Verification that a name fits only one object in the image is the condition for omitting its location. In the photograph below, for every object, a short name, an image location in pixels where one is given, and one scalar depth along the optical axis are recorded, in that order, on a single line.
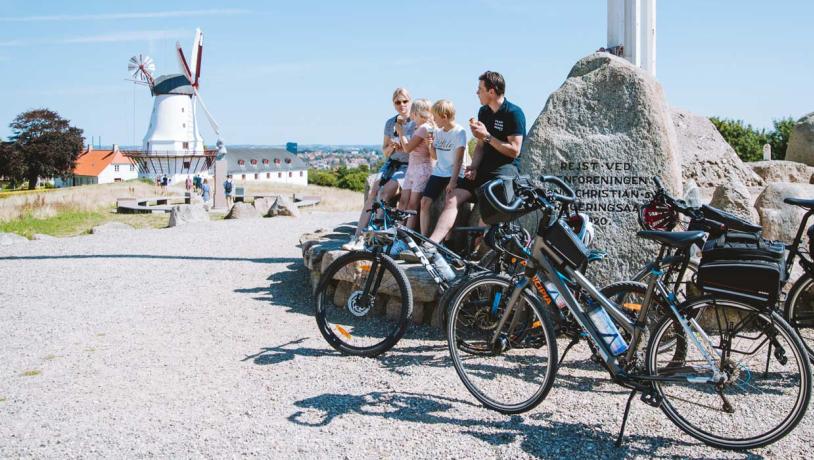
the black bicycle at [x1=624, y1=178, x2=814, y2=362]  4.30
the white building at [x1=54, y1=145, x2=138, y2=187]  88.69
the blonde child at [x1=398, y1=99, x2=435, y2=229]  7.31
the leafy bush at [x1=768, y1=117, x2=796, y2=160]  22.00
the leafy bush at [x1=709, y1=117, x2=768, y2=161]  21.23
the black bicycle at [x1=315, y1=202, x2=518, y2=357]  5.81
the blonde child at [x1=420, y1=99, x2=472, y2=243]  6.95
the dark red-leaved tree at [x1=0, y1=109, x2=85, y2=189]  61.38
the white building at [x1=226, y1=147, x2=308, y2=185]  104.56
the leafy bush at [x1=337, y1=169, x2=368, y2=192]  74.92
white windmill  65.56
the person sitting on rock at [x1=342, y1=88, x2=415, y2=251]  7.95
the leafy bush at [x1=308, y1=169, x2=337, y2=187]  88.94
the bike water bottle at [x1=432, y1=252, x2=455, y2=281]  6.02
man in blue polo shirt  6.58
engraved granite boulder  6.52
